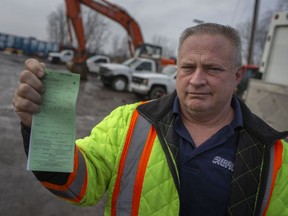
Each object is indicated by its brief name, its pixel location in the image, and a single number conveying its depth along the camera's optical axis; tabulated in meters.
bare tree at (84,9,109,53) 59.81
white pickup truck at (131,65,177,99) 14.36
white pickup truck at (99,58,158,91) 17.05
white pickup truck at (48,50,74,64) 35.25
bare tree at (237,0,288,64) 32.14
